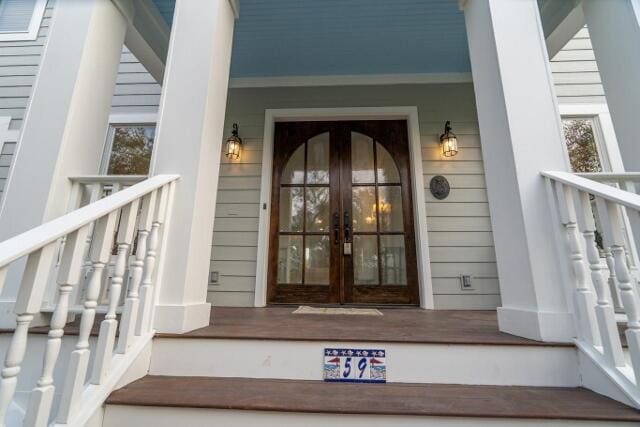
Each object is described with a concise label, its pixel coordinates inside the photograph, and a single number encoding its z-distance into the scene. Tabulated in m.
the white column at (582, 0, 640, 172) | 1.71
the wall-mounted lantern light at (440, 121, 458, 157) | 3.02
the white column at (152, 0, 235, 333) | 1.42
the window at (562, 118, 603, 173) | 2.93
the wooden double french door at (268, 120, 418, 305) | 2.96
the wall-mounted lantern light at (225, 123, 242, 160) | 3.07
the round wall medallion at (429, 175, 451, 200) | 3.02
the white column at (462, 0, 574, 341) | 1.32
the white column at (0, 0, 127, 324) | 1.58
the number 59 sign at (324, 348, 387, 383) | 1.20
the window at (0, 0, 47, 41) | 3.41
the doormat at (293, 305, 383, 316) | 2.22
